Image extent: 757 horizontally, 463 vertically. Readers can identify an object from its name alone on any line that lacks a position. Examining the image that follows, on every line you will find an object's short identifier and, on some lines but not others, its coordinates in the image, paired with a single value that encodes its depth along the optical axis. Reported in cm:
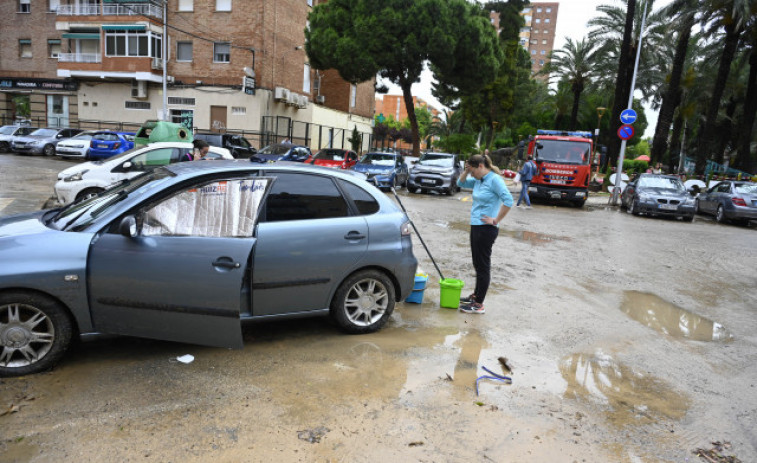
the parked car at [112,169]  1019
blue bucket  584
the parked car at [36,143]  2434
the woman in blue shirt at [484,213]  570
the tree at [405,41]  2512
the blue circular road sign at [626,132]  2011
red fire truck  1844
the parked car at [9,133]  2455
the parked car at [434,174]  1973
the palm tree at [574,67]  3800
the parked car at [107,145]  2214
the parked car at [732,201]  1675
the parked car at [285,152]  1966
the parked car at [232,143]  2062
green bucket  596
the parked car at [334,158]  1933
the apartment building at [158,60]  3206
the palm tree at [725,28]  2342
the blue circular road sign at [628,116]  1958
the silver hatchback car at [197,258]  373
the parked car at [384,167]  1841
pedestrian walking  1759
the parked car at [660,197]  1667
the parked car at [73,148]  2294
